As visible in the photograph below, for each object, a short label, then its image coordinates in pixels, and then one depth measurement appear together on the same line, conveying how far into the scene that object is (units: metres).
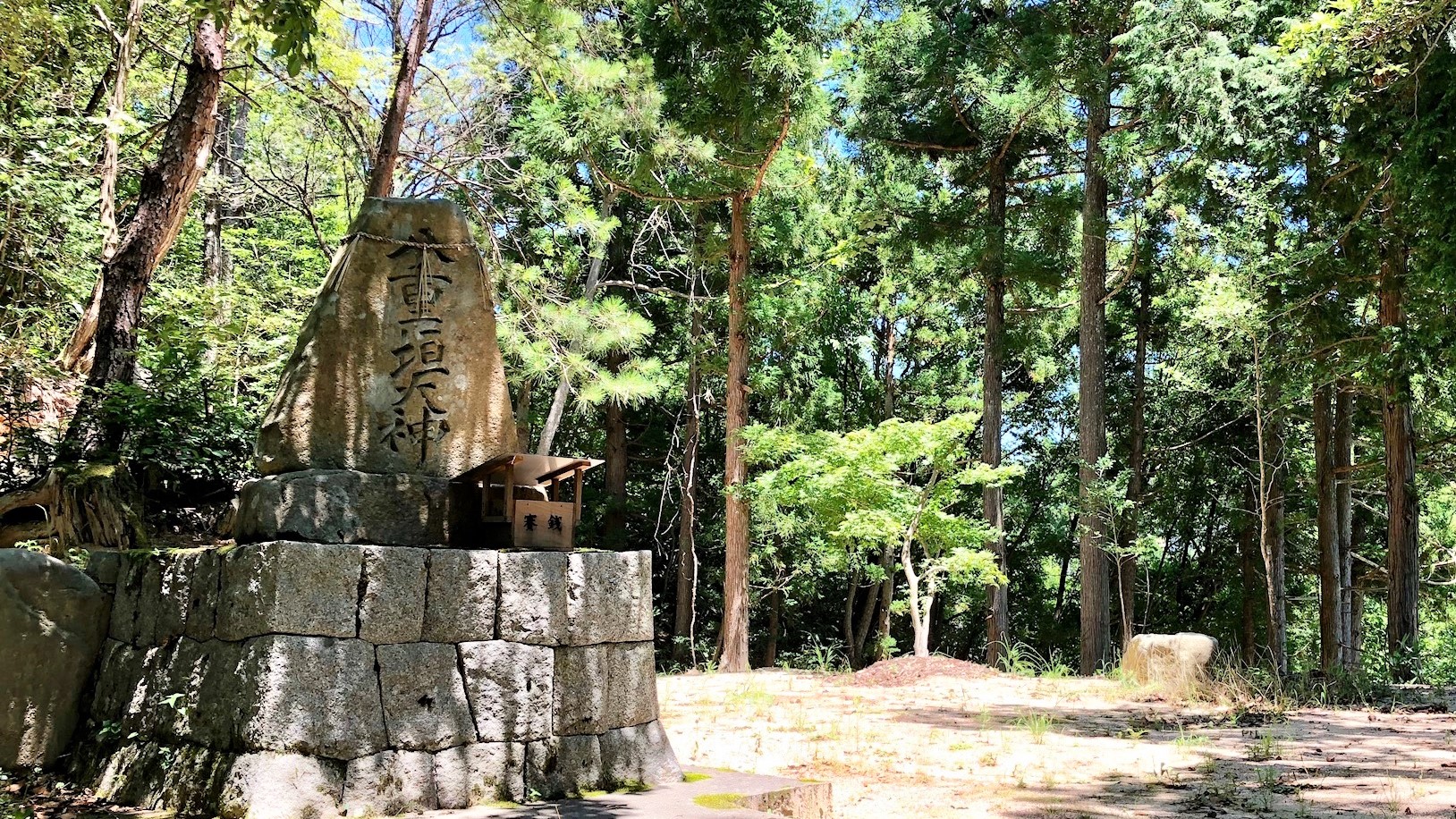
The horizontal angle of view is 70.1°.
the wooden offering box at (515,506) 4.88
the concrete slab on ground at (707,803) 4.23
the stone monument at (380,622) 4.20
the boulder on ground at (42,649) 5.07
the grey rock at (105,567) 5.41
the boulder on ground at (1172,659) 8.78
